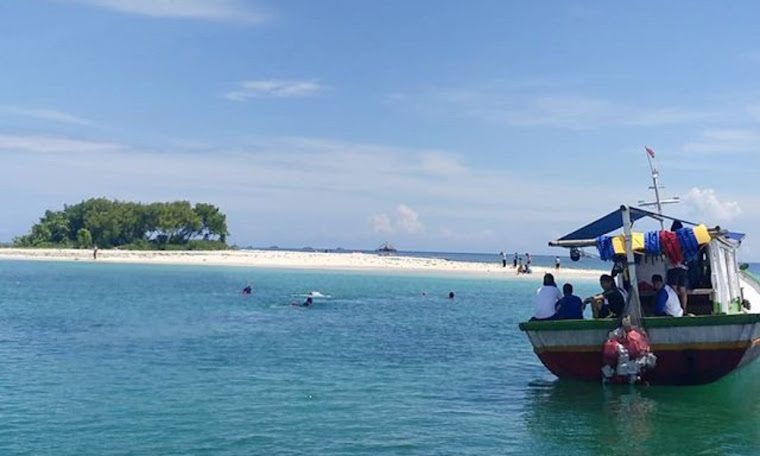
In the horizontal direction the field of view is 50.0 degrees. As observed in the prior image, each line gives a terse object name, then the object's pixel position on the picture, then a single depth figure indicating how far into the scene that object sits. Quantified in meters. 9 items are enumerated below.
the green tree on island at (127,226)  113.00
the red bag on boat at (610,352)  17.89
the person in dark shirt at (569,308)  19.34
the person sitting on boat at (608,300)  18.84
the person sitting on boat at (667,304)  18.38
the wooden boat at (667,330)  17.83
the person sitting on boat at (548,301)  19.72
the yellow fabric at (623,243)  19.12
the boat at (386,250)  174.00
